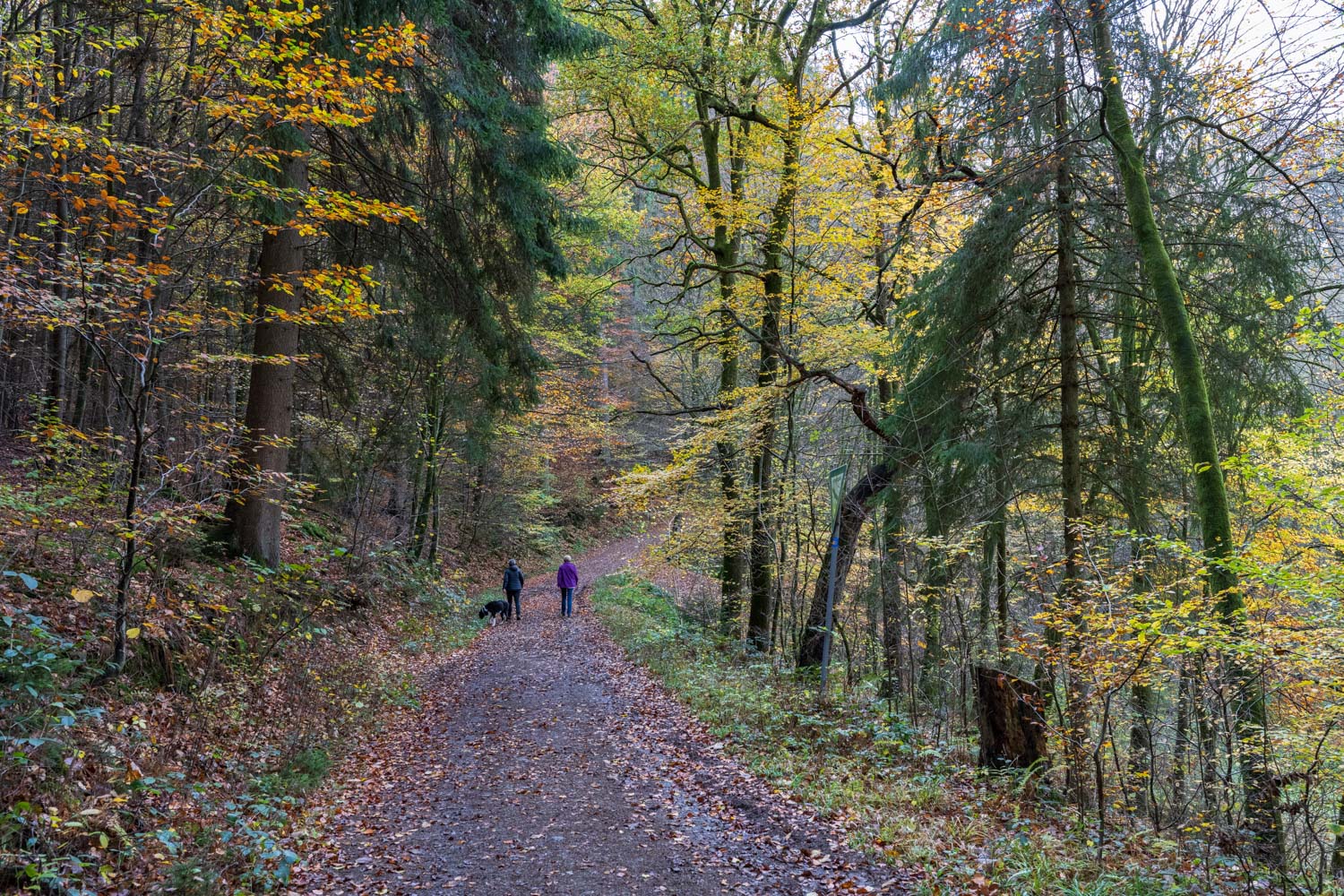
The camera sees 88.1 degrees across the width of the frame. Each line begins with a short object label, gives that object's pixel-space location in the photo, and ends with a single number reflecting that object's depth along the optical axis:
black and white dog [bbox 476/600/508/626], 15.66
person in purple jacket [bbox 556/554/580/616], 16.97
